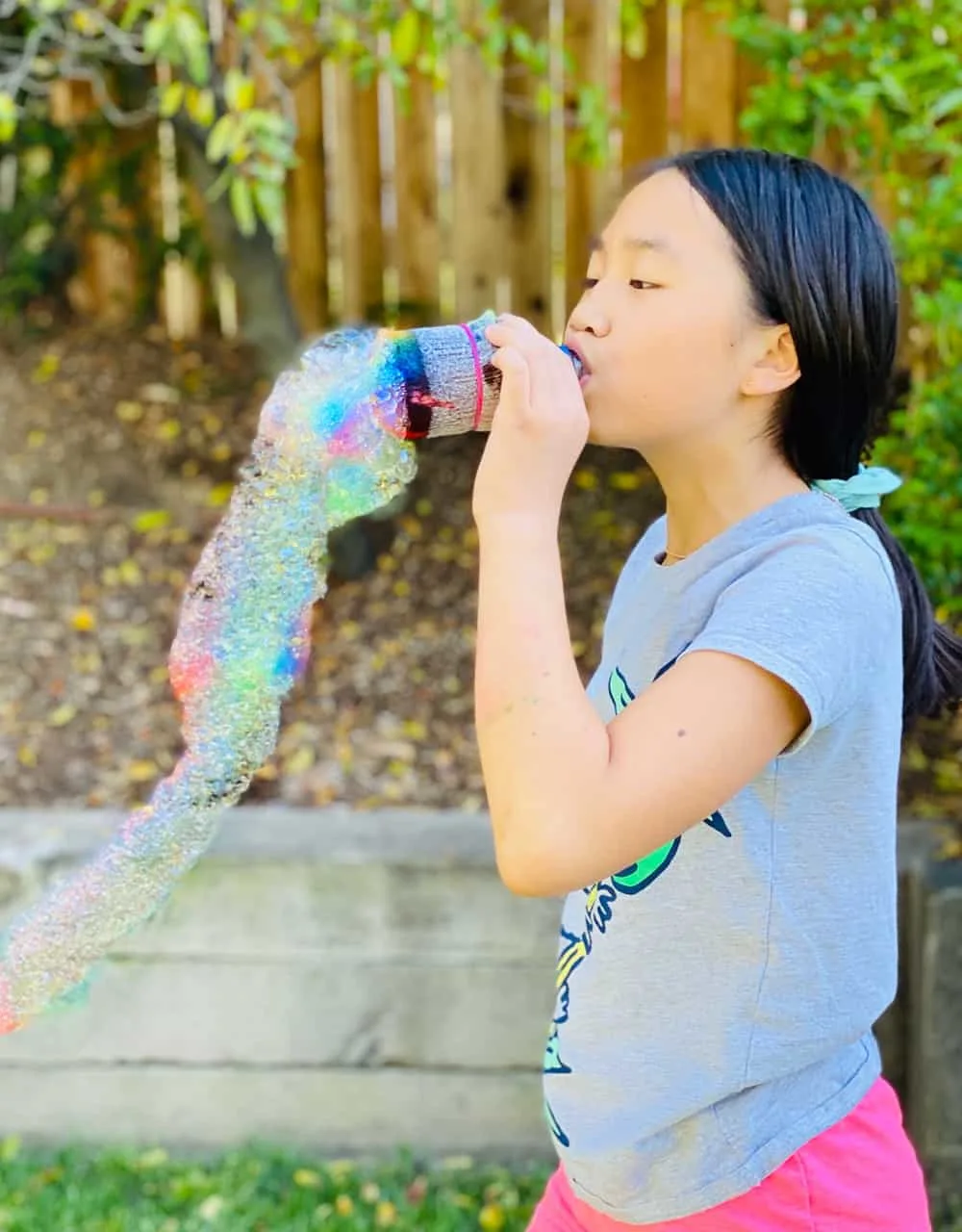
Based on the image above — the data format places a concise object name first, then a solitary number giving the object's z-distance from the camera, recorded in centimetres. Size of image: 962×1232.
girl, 115
